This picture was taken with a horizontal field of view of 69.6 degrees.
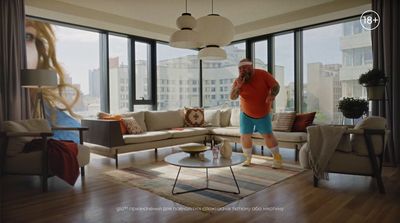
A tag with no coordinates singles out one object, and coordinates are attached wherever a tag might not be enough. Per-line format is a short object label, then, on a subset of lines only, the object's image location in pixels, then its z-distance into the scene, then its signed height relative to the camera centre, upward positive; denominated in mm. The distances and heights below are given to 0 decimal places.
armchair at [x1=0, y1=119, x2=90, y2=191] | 2930 -465
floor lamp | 3663 +414
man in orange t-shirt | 3902 +81
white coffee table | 2585 -507
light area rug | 2656 -814
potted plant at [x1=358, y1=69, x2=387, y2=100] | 3701 +287
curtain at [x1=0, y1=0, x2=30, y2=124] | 3723 +717
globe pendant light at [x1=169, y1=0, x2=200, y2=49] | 2830 +732
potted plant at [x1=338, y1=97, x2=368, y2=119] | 3879 -24
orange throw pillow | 4320 -137
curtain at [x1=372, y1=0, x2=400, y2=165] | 3871 +612
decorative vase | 2844 -433
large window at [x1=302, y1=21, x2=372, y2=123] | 4676 +698
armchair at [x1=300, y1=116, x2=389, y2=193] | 2750 -451
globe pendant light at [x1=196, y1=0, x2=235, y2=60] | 2908 +793
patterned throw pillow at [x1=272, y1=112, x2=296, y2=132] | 4543 -249
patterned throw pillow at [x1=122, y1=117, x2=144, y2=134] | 4396 -266
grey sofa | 3926 -400
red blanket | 2936 -523
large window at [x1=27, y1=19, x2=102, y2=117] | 4578 +881
